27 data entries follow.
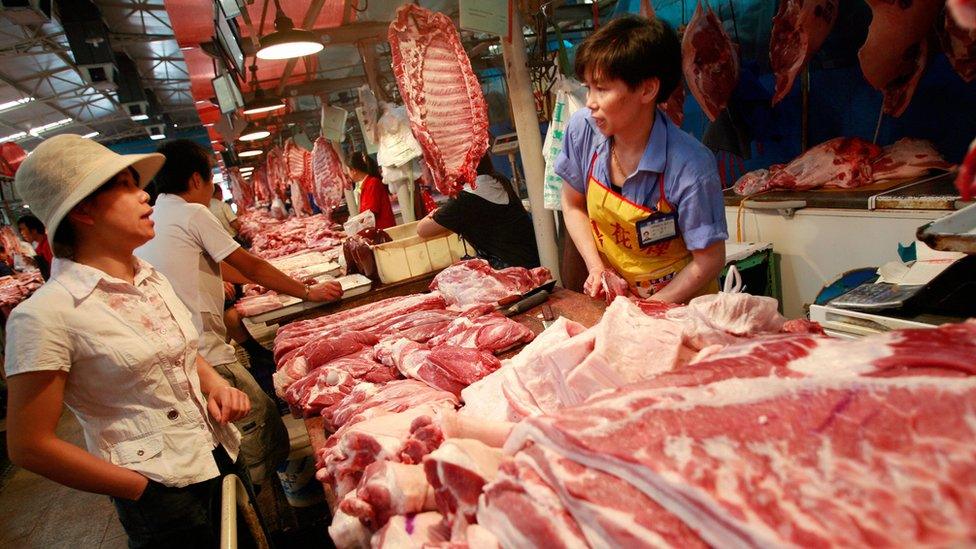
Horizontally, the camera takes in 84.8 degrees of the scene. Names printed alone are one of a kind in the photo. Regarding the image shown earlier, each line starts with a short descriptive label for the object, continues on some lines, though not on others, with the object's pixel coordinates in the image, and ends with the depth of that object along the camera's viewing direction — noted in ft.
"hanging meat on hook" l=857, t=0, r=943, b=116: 10.11
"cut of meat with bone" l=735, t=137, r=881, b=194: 13.42
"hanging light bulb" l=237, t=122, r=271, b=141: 26.94
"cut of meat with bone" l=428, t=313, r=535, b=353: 8.65
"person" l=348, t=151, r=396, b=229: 24.54
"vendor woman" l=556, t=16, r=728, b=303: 8.16
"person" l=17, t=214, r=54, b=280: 29.68
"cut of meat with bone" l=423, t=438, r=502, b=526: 4.14
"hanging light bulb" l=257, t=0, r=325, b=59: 12.94
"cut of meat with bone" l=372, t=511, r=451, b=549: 4.30
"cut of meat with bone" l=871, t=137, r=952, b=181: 12.58
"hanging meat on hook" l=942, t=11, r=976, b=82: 9.95
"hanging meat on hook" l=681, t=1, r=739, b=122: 15.28
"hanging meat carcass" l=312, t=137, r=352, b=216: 31.86
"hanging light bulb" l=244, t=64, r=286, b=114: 19.86
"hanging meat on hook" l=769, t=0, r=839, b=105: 12.84
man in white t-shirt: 11.07
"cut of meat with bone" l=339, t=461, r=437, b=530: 4.63
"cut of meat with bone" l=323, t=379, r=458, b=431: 6.98
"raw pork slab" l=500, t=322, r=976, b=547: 2.65
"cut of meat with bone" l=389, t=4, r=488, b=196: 11.80
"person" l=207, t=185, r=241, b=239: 37.29
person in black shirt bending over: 14.53
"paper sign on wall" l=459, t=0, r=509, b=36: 11.15
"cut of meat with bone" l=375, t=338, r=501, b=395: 7.39
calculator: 5.52
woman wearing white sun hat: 6.40
